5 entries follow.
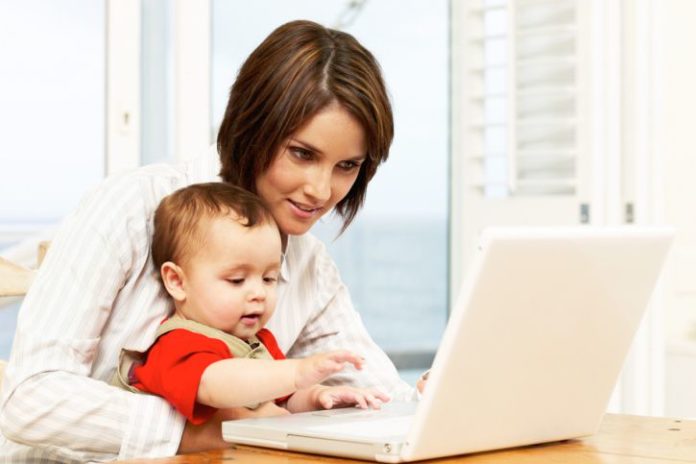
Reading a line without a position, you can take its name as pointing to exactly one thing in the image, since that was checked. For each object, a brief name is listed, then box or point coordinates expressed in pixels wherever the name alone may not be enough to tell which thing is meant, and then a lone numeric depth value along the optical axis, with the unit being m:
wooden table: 1.67
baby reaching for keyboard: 1.79
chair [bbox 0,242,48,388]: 2.08
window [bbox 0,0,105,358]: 2.97
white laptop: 1.59
